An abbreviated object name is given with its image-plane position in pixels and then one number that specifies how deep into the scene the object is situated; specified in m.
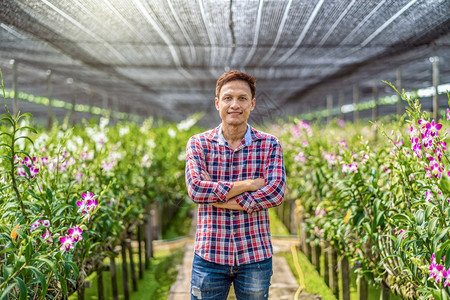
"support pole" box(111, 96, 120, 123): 12.62
